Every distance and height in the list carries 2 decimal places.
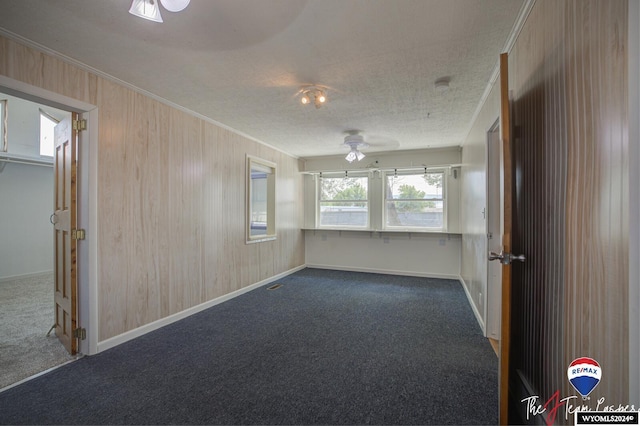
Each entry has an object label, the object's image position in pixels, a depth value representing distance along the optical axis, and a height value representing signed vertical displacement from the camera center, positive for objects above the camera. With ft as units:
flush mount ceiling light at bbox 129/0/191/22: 4.22 +3.39
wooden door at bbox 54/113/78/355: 7.68 -0.62
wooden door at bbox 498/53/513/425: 4.58 -0.69
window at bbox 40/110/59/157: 17.30 +5.19
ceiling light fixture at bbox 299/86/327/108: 8.70 +4.03
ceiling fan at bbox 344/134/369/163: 13.65 +3.69
